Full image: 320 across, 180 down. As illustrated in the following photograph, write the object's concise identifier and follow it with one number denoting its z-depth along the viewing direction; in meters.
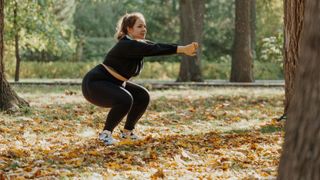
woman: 7.28
